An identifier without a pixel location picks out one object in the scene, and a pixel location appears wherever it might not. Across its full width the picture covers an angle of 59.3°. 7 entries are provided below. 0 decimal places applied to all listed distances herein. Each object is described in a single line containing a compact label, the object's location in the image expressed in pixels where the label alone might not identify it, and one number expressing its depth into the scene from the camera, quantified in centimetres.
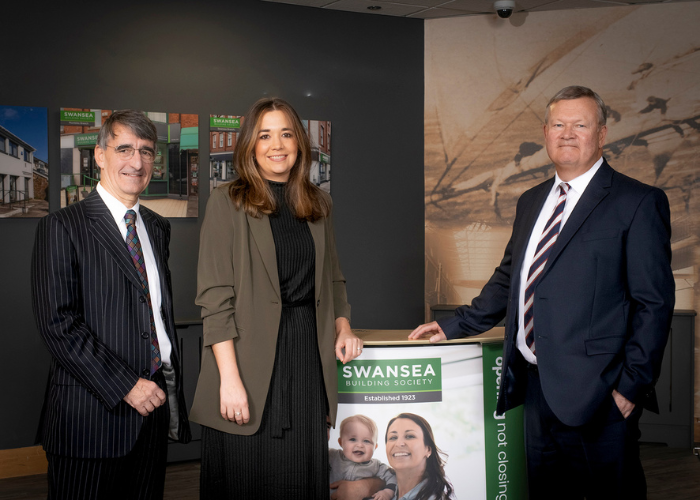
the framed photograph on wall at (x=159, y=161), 408
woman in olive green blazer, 197
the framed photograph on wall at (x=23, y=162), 392
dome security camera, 464
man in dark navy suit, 201
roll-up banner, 237
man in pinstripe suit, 180
